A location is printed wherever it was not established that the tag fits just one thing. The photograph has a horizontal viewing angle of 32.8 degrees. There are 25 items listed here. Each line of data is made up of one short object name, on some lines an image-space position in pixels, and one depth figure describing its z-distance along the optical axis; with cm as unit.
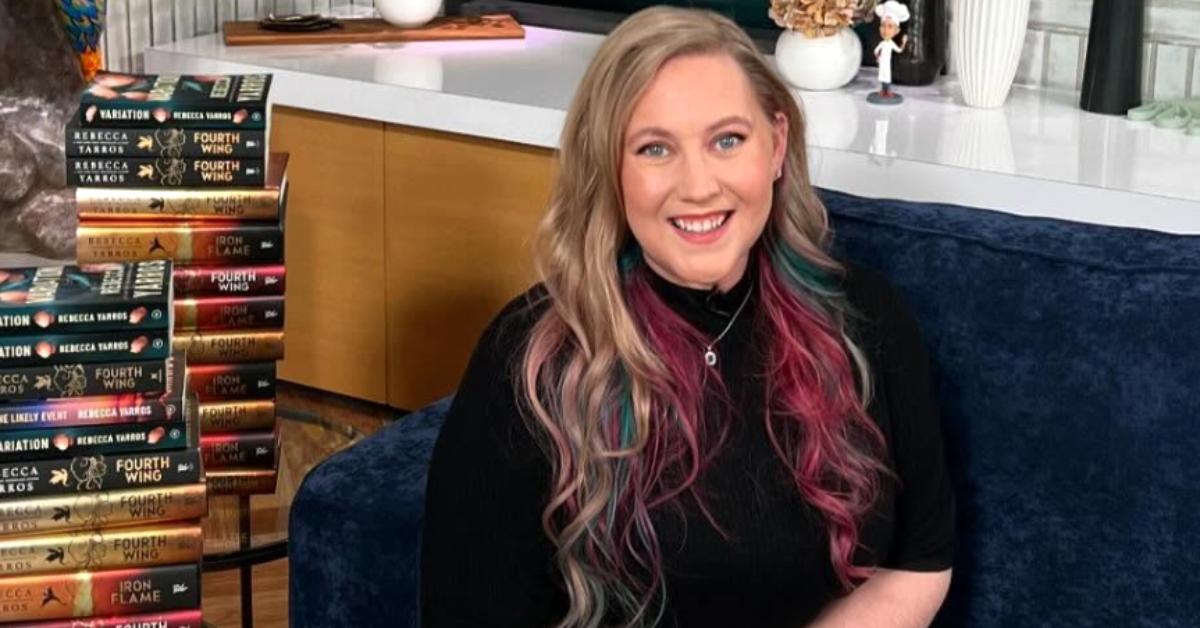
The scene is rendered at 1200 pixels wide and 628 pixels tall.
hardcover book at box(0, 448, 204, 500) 205
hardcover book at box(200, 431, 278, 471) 239
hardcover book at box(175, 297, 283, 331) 237
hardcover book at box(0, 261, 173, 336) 205
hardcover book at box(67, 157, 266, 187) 232
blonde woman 181
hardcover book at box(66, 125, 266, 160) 231
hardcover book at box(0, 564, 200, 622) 206
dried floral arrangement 316
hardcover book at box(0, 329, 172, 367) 204
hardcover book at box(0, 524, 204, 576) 206
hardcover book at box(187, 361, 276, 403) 238
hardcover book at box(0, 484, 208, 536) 206
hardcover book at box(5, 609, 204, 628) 208
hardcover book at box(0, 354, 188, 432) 205
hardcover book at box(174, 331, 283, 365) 238
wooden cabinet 319
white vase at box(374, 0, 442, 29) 355
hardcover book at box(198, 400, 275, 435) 239
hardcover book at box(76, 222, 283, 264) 234
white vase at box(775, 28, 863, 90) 319
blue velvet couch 193
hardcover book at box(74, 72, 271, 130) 233
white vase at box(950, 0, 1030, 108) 307
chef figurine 315
